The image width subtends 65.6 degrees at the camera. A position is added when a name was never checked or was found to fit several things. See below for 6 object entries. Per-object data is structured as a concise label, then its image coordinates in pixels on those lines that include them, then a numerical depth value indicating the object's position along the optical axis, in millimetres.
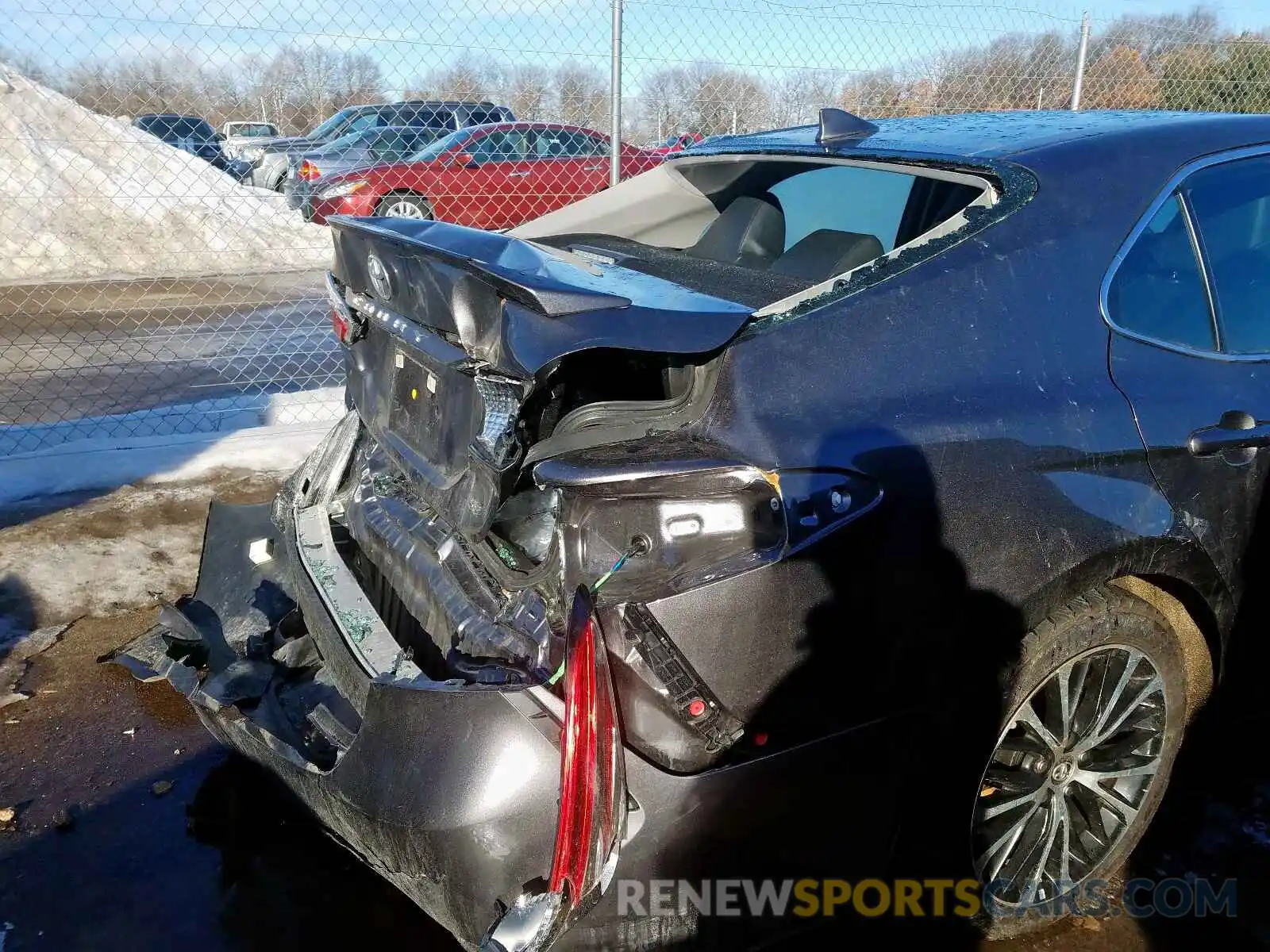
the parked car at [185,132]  10509
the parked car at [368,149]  12141
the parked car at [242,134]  11324
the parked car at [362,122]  9102
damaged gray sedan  1759
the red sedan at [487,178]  9336
